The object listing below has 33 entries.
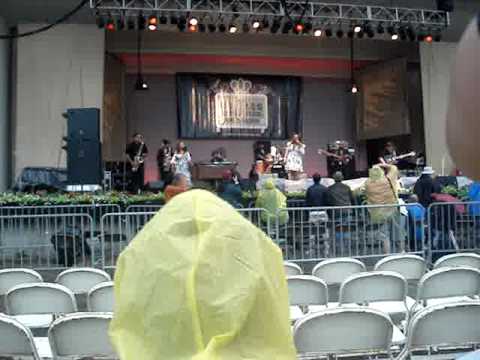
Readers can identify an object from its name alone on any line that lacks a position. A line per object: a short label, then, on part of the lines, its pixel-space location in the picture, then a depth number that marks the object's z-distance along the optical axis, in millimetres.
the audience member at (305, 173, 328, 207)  10477
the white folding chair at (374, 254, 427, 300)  5406
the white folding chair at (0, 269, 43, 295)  5340
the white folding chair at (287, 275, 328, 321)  4418
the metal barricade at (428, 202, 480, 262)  8852
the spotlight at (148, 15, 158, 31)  13922
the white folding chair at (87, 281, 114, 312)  4277
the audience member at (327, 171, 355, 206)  10078
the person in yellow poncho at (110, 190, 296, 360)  1062
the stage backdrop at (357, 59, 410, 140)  19453
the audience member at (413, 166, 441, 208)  9789
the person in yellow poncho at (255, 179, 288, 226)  9727
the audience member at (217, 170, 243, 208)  11202
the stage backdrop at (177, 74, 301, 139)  20750
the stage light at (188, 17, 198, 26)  14258
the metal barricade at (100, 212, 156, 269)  8290
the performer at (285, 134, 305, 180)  17609
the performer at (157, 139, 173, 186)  17309
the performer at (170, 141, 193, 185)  16766
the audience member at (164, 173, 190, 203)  8660
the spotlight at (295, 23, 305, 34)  14575
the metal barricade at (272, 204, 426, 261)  8602
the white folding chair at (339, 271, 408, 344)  4277
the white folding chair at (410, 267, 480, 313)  4398
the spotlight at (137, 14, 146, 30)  13930
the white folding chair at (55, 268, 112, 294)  5293
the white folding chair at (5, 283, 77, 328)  4305
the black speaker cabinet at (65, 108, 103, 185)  11711
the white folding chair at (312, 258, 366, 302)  5383
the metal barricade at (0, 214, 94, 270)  9109
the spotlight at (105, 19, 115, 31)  13898
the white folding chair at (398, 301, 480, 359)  3287
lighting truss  13875
